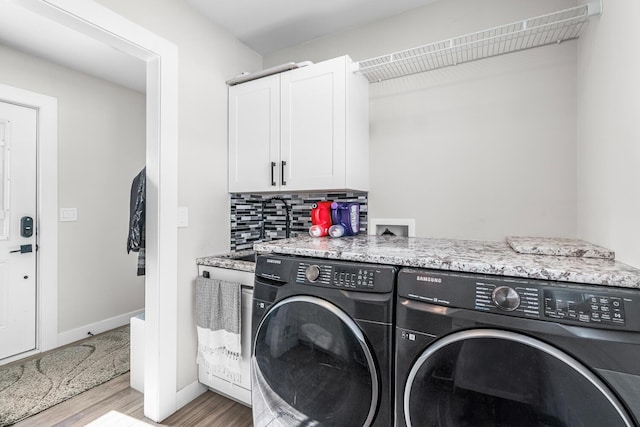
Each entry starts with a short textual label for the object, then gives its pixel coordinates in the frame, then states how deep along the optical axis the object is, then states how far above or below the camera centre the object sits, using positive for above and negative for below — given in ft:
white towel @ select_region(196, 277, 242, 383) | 5.72 -2.20
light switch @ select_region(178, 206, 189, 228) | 6.15 -0.06
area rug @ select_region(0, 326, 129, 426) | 6.07 -3.82
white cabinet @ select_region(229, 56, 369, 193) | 6.03 +1.76
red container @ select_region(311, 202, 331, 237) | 6.34 -0.06
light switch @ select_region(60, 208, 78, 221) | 8.84 -0.04
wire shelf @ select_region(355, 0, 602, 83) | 4.69 +2.99
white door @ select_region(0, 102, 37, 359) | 7.86 -0.45
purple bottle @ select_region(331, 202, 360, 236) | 6.40 -0.06
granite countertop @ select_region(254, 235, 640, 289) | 2.95 -0.55
